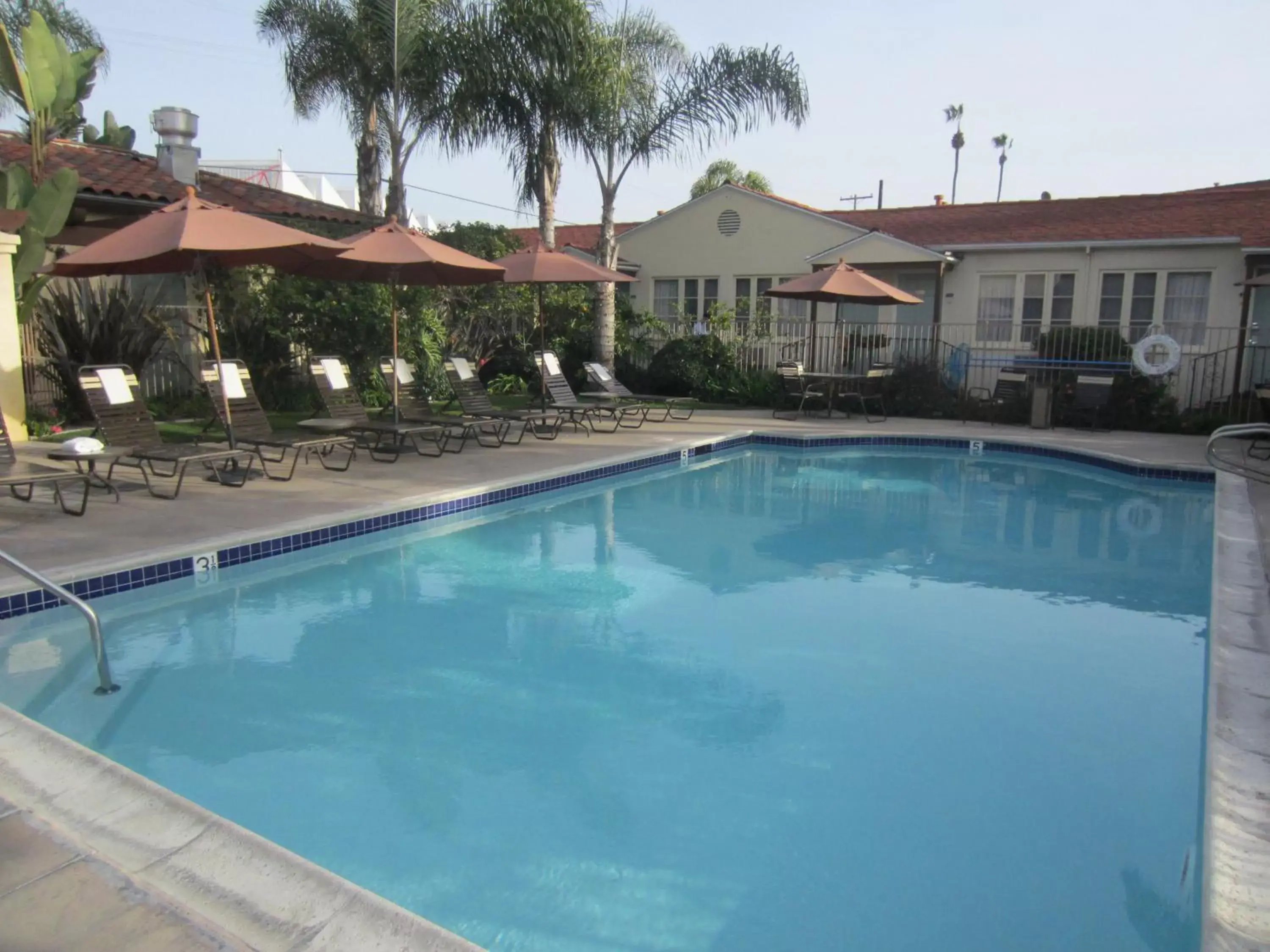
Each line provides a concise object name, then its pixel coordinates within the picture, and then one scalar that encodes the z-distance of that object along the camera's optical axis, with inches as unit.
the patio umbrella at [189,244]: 301.7
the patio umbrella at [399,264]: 392.8
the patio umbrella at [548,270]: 473.7
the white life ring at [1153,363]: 585.6
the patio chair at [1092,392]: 586.6
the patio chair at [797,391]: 655.8
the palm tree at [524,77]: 619.2
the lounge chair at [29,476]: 265.7
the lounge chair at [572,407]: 536.1
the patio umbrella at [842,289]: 583.8
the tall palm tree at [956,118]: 2662.4
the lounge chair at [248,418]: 362.9
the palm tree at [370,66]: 646.5
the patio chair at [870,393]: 646.5
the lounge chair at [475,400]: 499.8
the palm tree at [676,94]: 664.4
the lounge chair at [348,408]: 426.0
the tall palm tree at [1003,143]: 2925.7
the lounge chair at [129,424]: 325.1
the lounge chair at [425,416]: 452.1
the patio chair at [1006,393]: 630.5
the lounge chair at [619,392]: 582.9
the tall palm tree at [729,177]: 1433.3
